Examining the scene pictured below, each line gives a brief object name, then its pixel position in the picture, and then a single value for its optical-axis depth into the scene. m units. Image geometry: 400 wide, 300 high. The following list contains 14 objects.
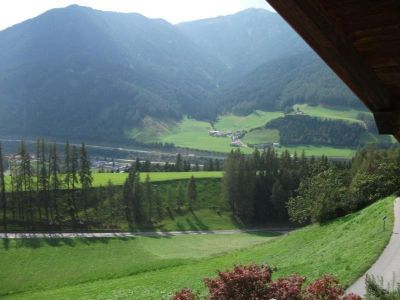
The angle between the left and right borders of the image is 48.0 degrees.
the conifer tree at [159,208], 114.19
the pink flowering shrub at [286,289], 16.27
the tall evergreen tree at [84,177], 111.38
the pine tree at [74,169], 113.44
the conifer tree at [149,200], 113.25
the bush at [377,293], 16.34
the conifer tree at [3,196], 97.47
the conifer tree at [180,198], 121.06
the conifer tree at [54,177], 108.38
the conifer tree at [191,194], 123.07
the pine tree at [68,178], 109.31
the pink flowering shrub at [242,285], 16.62
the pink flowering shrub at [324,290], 16.17
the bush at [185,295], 16.91
